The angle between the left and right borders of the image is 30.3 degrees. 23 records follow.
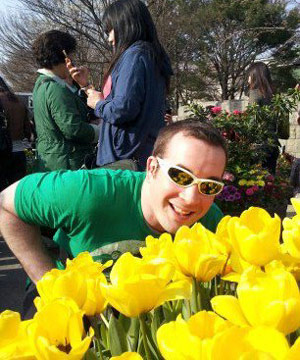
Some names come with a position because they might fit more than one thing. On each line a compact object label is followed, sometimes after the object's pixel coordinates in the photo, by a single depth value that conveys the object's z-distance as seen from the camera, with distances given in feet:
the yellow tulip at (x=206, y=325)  1.95
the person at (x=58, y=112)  11.84
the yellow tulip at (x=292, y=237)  2.94
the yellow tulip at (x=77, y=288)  2.57
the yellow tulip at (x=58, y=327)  2.19
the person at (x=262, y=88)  17.75
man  5.51
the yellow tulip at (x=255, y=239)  2.68
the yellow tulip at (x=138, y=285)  2.32
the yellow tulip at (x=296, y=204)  3.46
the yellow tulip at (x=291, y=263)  2.86
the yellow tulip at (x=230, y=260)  2.82
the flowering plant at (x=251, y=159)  14.98
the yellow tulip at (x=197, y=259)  2.72
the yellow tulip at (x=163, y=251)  2.81
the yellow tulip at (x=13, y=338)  2.17
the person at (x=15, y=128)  16.46
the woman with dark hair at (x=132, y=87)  9.68
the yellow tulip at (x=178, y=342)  1.80
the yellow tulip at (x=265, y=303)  1.92
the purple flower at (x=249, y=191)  15.01
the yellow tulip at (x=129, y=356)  1.99
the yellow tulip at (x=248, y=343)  1.70
